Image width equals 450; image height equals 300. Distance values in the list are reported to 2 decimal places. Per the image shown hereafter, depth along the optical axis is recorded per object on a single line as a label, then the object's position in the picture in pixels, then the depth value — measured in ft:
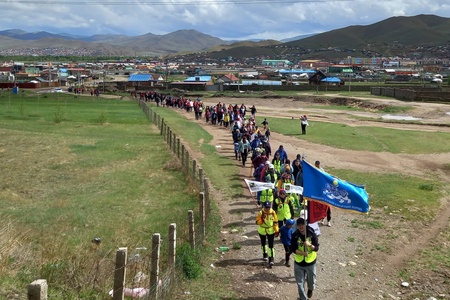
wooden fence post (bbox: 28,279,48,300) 18.29
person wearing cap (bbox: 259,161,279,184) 49.14
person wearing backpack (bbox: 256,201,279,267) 37.04
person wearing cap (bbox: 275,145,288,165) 61.16
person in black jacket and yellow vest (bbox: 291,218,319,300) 30.55
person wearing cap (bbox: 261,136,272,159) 72.46
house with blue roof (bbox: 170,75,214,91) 299.38
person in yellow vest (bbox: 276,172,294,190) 47.05
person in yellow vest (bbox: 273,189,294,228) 40.98
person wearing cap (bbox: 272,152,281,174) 56.42
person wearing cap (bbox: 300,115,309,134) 113.96
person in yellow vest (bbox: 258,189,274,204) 44.32
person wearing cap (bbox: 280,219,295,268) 35.83
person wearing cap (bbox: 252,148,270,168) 58.80
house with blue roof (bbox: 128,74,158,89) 329.93
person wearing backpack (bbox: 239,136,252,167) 75.84
